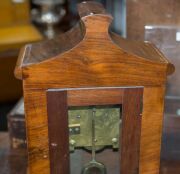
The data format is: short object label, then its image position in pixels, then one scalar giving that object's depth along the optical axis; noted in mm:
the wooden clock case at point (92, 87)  735
